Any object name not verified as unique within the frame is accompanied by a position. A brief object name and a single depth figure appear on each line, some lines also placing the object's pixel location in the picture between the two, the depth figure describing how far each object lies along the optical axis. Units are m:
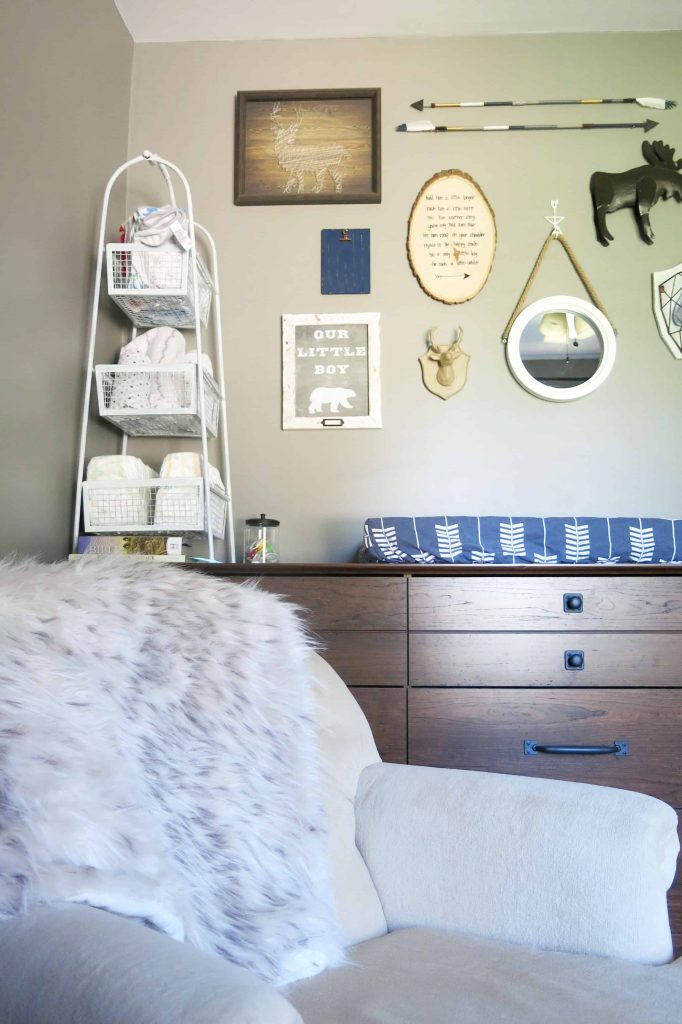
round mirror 2.78
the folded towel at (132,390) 2.40
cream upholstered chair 0.56
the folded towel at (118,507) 2.32
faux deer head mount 2.78
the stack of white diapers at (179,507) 2.29
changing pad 2.07
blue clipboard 2.85
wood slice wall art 2.84
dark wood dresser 1.96
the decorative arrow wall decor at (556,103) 2.86
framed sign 2.81
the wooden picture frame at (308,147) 2.89
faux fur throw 0.69
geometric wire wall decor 2.79
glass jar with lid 2.50
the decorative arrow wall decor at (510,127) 2.88
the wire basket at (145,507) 2.30
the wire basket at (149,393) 2.38
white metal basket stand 2.31
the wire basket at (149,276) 2.39
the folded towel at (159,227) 2.39
